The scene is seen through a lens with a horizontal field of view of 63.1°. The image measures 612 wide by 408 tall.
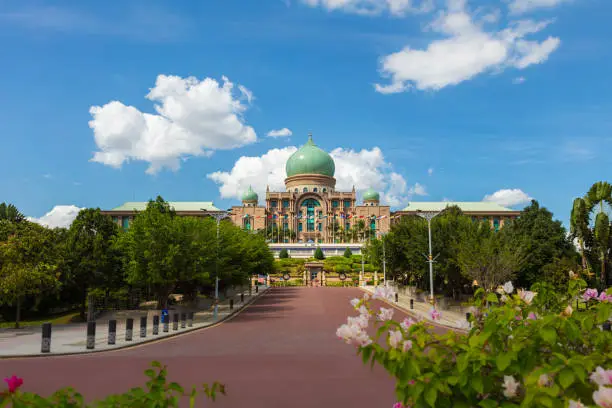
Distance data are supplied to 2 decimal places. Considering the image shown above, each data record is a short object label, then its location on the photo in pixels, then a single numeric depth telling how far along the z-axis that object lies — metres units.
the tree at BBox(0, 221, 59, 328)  27.78
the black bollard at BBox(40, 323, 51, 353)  17.97
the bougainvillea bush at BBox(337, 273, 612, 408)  3.75
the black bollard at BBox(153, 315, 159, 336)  23.42
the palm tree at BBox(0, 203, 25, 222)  43.91
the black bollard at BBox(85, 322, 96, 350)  19.05
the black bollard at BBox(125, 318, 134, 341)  21.20
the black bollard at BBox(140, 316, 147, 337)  22.49
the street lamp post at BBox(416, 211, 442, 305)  35.28
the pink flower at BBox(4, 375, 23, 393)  3.35
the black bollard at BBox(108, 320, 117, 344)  20.16
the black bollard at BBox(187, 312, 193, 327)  27.70
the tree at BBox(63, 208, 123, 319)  35.19
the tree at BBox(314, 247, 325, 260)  98.51
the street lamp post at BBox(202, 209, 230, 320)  30.91
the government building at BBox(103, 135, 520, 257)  125.00
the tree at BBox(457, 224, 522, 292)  30.84
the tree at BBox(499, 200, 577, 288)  39.53
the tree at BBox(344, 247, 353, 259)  99.09
